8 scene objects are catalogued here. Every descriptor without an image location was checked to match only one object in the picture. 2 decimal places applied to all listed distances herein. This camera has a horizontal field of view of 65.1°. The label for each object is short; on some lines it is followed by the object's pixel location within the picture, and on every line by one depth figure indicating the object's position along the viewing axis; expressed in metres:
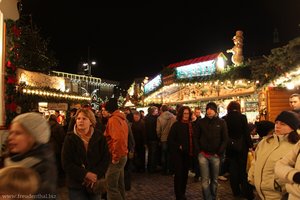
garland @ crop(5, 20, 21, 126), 5.59
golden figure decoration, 8.91
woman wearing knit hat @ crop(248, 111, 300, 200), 2.87
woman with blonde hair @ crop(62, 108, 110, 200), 3.10
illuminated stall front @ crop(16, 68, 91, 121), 6.60
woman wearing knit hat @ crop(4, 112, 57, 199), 1.97
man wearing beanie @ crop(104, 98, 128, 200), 4.27
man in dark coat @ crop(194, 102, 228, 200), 4.60
